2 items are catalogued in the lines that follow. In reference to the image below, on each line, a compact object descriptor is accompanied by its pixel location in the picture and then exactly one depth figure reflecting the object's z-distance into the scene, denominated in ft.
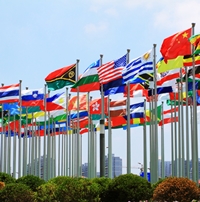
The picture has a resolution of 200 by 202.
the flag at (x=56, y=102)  150.41
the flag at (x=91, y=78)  120.16
